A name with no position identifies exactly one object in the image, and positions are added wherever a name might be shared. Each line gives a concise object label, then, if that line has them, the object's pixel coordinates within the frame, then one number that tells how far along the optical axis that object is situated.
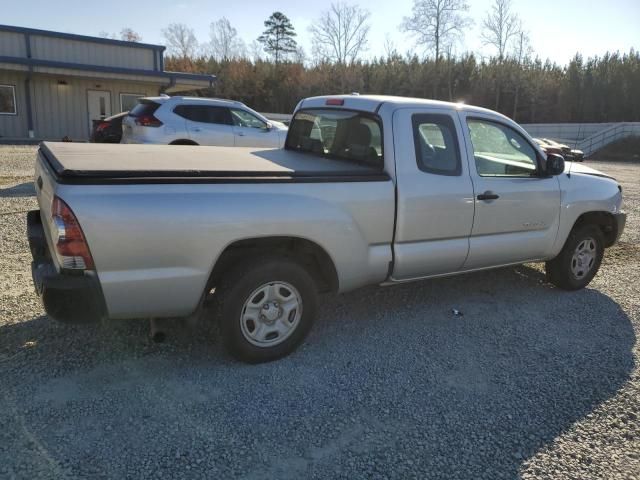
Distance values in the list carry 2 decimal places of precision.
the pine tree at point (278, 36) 68.31
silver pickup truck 3.05
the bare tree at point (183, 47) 68.14
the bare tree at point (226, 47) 67.57
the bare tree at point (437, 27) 47.47
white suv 10.92
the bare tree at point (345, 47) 58.00
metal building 21.45
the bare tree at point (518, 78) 45.12
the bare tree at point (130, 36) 74.69
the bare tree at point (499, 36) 47.84
